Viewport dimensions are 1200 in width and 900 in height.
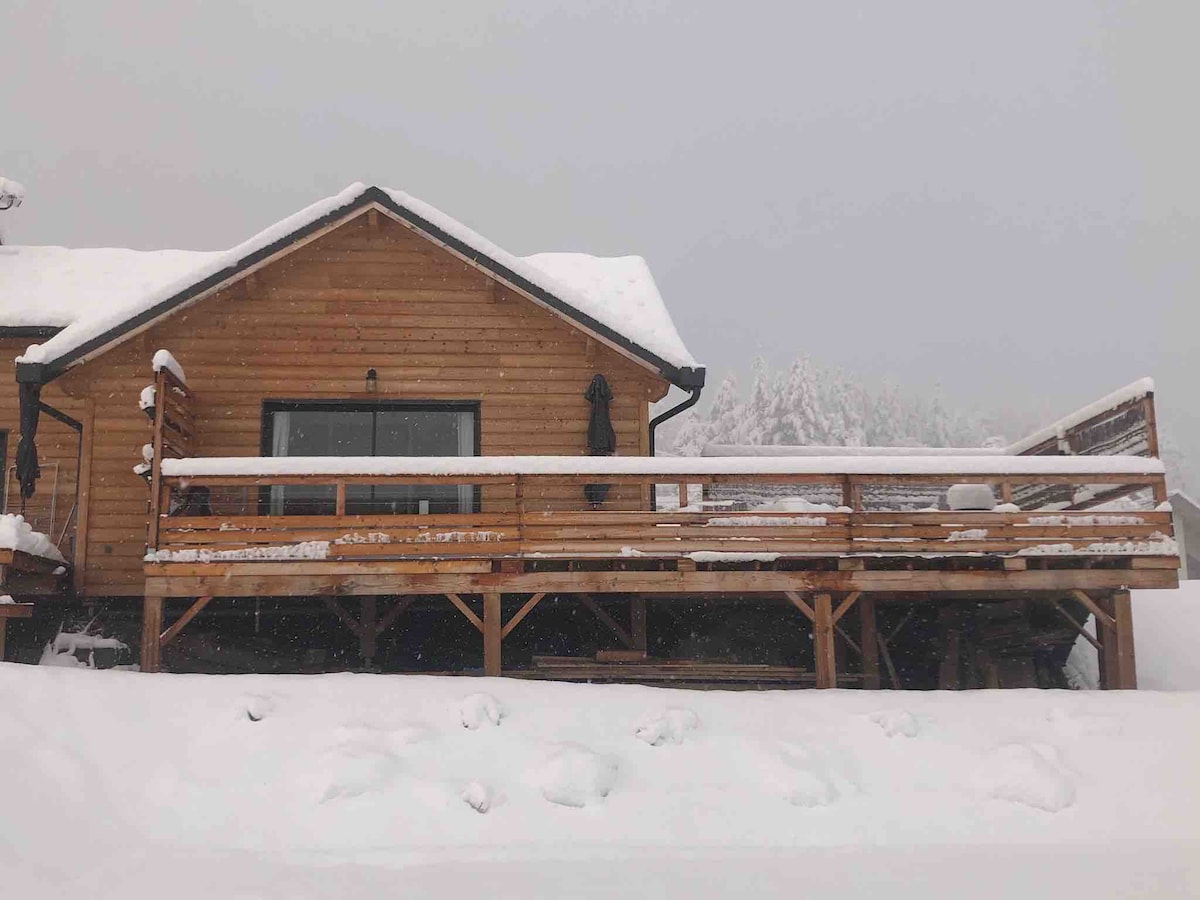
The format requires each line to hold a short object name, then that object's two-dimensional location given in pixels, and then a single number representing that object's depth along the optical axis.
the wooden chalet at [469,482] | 11.18
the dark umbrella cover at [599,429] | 13.21
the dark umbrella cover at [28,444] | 12.11
